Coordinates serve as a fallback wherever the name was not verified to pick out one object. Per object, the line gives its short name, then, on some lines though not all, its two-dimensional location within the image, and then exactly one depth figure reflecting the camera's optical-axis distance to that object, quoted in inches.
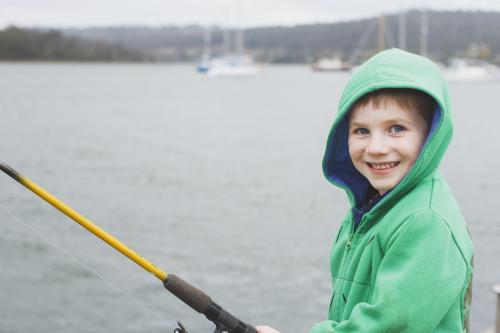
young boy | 66.2
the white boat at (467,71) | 3405.5
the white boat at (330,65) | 4923.5
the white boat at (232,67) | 4104.8
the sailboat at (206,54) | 4608.8
